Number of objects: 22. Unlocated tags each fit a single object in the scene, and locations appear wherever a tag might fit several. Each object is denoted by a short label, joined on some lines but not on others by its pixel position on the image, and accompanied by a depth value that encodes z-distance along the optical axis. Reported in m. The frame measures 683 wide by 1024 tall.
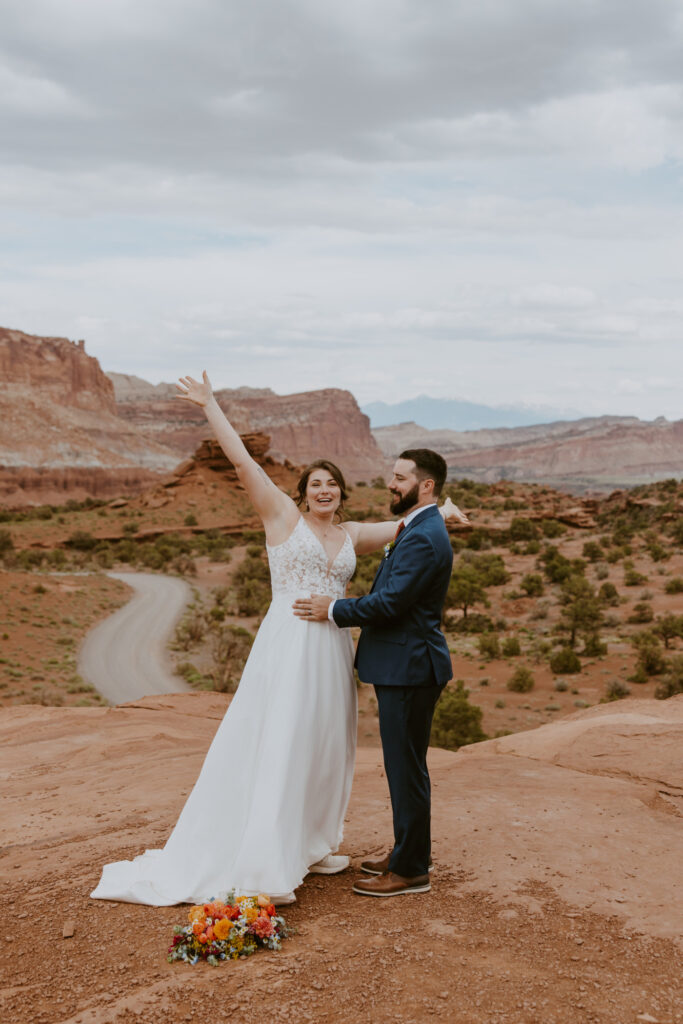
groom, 4.11
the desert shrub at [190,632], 21.77
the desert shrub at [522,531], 41.72
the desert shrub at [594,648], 18.86
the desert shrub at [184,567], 37.03
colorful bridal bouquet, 3.57
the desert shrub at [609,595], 24.12
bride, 4.15
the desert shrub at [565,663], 17.67
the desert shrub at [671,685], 15.22
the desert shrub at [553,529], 43.16
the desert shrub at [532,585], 27.09
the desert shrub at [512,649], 19.56
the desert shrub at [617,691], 15.52
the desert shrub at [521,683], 16.58
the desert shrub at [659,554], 31.42
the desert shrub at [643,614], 21.86
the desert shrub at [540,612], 23.70
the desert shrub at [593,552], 32.81
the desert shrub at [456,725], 12.84
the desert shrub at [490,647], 19.56
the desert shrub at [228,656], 17.20
